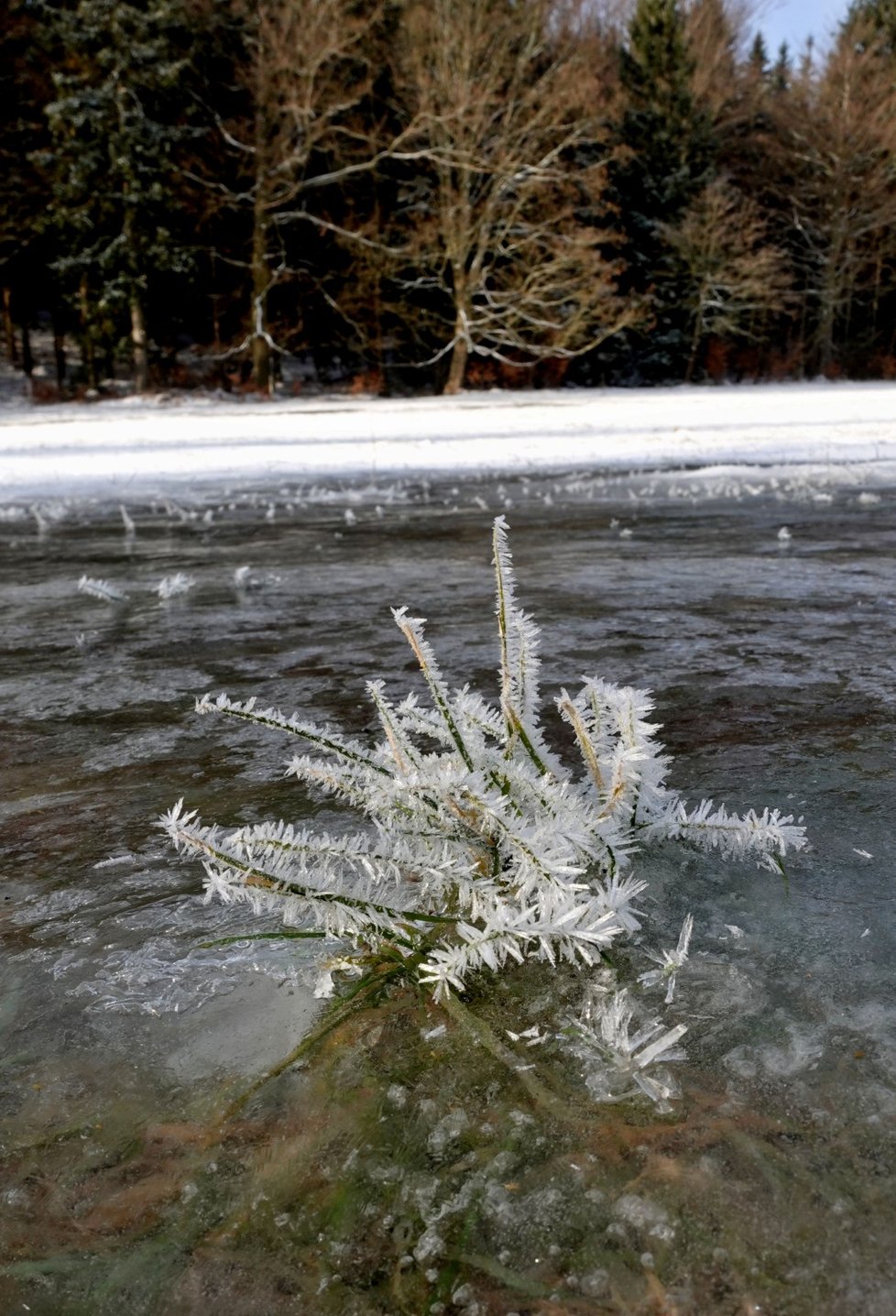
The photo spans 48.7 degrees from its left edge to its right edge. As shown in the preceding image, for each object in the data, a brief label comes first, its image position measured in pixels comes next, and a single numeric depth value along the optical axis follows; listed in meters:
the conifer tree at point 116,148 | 25.66
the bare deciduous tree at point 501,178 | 26.19
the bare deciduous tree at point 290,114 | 25.53
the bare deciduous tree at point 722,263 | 30.98
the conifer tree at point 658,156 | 32.28
